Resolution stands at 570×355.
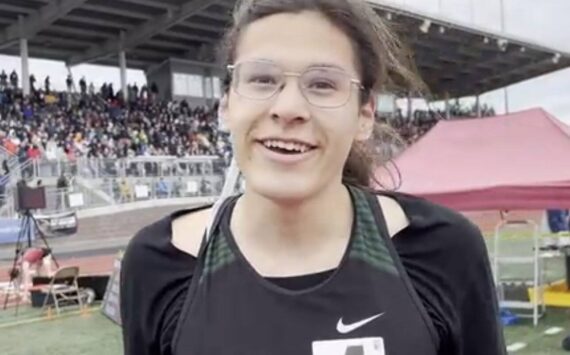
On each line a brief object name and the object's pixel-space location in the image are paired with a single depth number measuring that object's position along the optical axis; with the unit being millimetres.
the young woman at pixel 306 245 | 1208
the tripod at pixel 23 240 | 12000
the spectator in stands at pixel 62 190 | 18484
